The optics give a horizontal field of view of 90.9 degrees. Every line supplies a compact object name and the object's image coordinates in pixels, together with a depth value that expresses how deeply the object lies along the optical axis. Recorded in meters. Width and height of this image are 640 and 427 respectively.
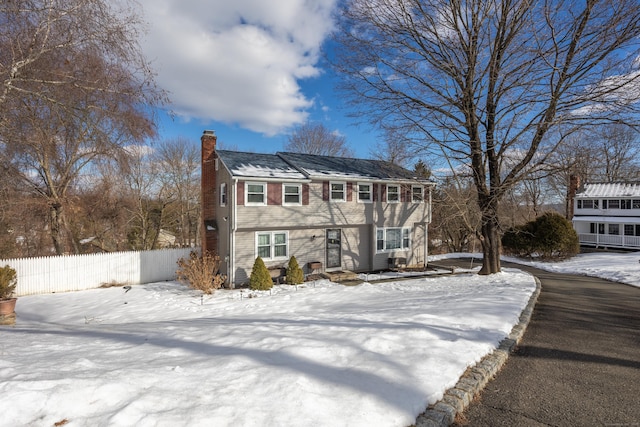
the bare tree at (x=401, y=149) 13.33
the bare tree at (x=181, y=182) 27.95
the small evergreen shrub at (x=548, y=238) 21.38
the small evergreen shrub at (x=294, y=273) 13.99
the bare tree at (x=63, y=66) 5.46
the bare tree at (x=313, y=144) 33.06
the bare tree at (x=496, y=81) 9.55
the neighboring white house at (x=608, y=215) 27.95
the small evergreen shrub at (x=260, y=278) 13.03
